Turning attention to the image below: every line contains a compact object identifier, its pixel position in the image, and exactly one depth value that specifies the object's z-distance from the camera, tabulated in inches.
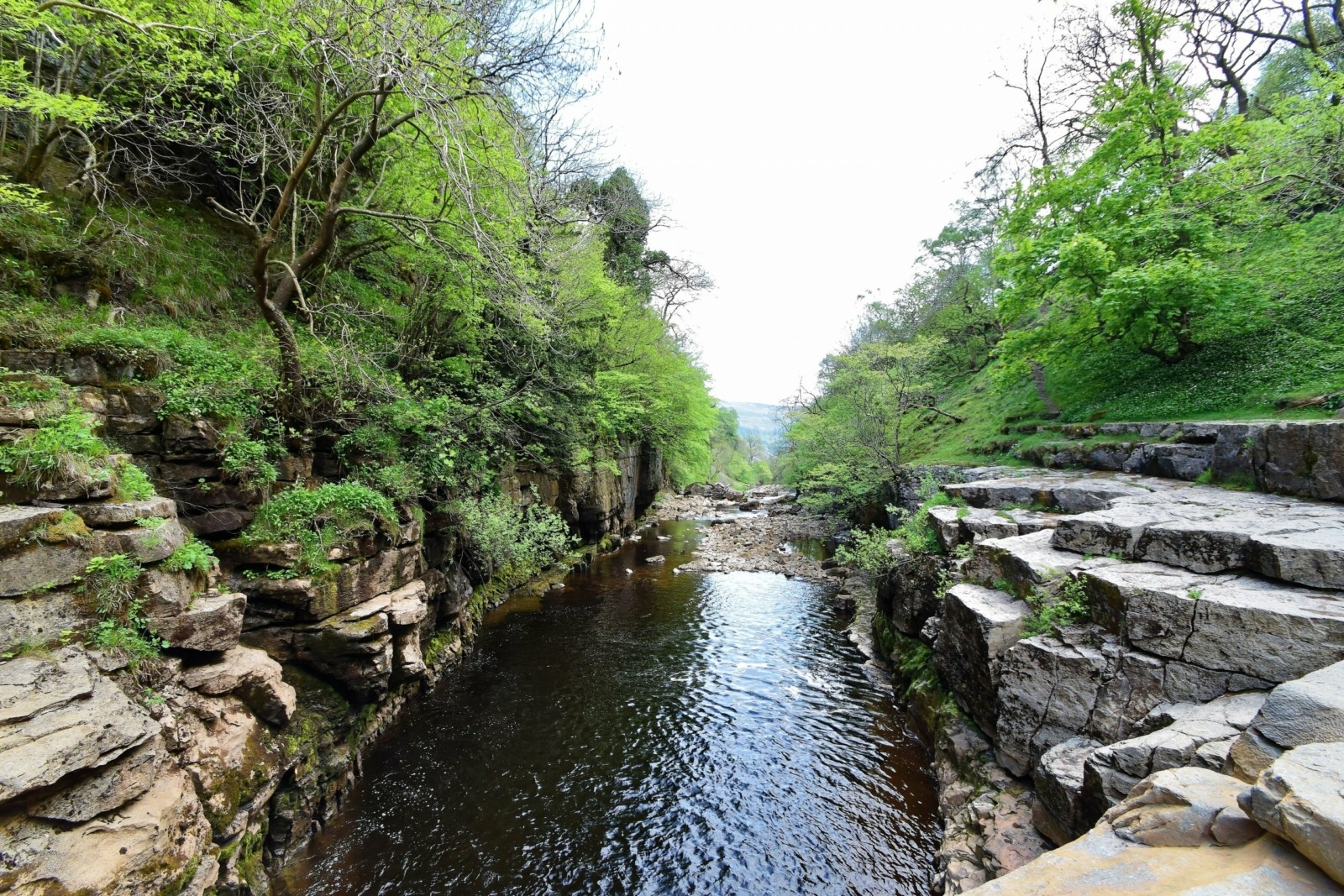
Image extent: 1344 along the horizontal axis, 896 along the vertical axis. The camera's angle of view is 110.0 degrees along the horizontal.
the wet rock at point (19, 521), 167.5
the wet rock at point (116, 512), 191.9
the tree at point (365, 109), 258.8
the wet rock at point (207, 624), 204.8
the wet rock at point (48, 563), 167.5
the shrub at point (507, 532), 465.1
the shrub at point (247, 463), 273.1
